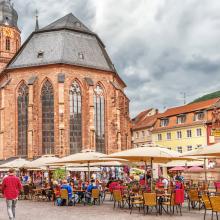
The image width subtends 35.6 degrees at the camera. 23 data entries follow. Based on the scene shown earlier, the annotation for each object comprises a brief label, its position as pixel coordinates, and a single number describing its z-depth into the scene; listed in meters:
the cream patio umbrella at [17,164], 21.10
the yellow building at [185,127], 41.68
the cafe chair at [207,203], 9.97
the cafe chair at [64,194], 14.69
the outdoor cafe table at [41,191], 18.24
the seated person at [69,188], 14.84
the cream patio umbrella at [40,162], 19.92
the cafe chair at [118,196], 13.24
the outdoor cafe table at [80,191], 15.71
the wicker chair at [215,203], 9.48
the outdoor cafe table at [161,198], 12.21
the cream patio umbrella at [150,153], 12.44
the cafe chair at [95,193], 14.96
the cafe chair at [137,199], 12.49
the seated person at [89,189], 15.47
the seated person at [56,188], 15.68
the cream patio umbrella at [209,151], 11.32
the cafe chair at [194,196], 12.65
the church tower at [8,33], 57.28
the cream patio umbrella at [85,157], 15.65
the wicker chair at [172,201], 11.74
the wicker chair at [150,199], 11.58
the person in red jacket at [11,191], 10.15
